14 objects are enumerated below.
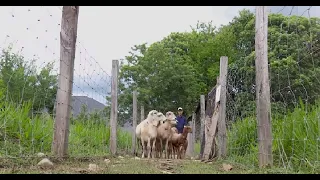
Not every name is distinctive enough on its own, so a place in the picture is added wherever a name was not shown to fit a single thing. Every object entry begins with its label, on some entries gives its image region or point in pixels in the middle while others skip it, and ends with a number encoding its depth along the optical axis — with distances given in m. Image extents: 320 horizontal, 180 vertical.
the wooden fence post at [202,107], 10.89
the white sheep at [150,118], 9.61
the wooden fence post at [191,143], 14.69
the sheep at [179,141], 10.09
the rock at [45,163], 3.43
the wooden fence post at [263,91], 4.22
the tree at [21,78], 5.73
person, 10.49
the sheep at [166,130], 9.97
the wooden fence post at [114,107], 7.87
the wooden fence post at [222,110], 7.54
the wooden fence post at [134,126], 10.56
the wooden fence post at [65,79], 4.32
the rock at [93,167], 3.58
